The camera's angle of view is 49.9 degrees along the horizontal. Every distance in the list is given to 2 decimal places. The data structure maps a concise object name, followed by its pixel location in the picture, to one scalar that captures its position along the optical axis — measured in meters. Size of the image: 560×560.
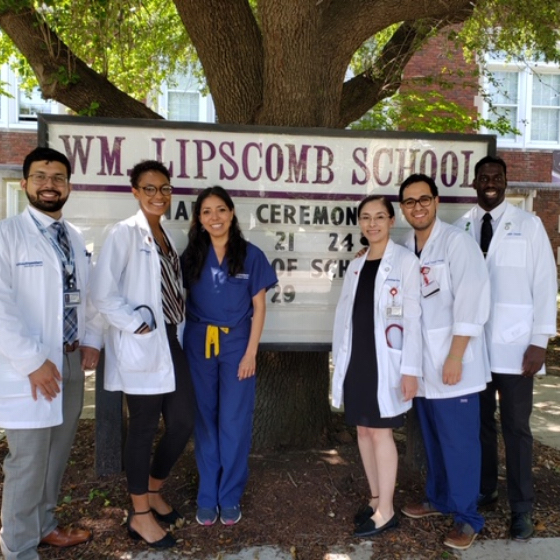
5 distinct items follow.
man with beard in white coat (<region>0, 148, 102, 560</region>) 3.12
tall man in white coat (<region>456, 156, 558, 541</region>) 3.71
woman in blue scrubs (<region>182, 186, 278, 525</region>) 3.71
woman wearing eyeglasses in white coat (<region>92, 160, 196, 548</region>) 3.40
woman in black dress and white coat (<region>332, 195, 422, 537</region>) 3.57
